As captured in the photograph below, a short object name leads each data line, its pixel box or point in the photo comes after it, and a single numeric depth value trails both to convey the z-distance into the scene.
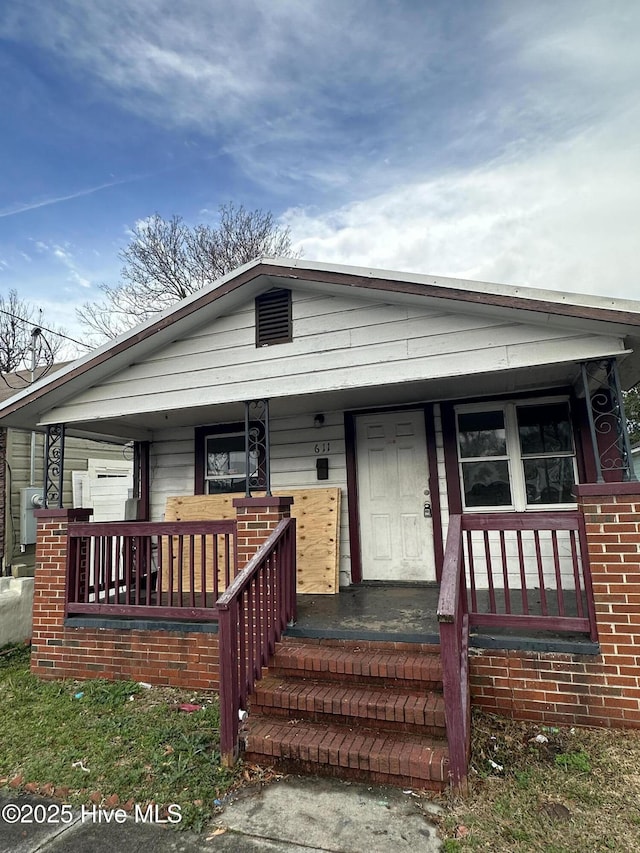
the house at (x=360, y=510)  3.31
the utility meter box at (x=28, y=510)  8.85
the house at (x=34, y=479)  8.63
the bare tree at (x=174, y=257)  19.80
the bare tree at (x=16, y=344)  23.20
